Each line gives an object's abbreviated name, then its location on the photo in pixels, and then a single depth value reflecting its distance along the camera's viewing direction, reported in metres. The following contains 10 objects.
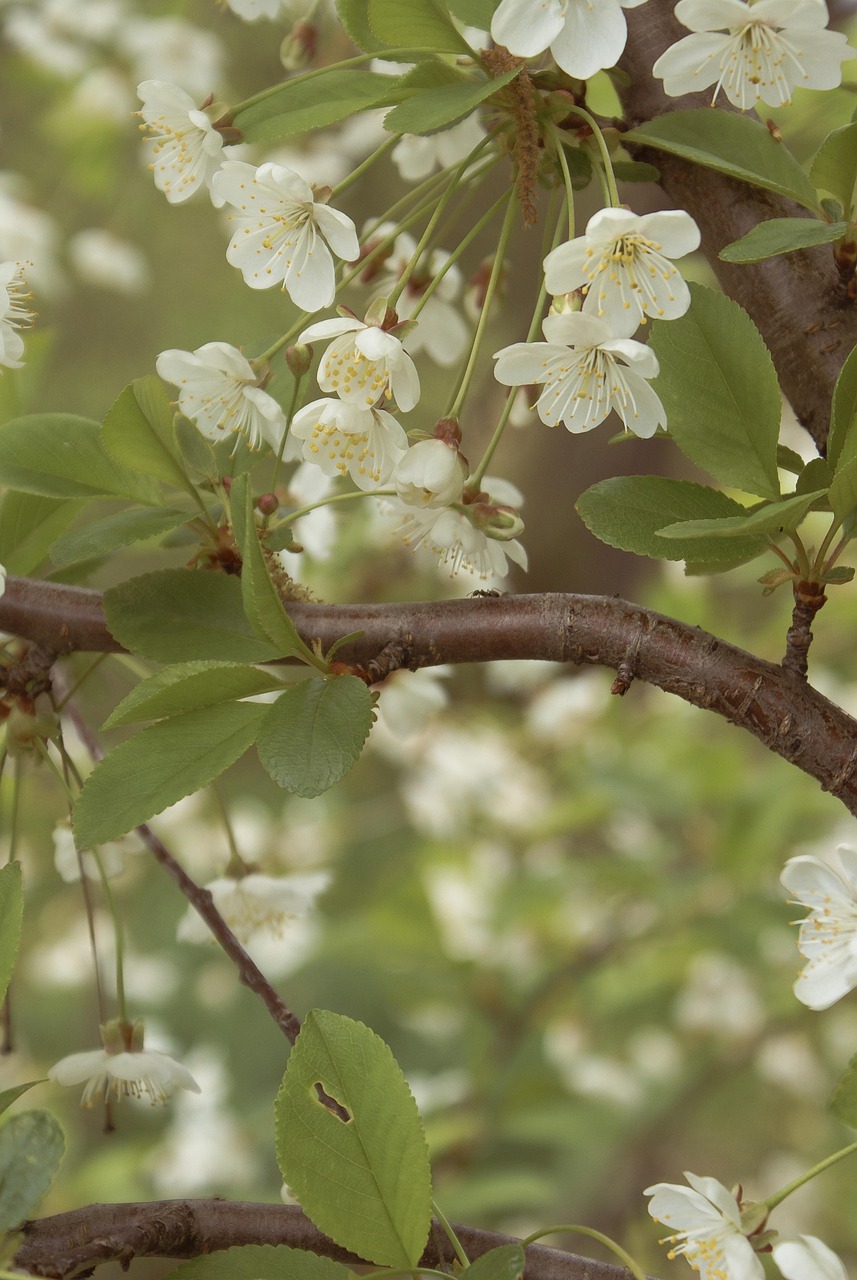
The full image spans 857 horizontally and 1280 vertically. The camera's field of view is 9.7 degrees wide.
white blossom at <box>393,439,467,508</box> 0.83
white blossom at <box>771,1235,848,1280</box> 0.81
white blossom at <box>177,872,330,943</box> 0.92
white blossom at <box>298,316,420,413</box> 0.82
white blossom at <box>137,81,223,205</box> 0.85
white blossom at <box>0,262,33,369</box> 0.84
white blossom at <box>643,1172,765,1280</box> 0.81
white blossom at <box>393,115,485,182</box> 0.89
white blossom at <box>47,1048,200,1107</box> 0.88
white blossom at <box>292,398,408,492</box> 0.83
